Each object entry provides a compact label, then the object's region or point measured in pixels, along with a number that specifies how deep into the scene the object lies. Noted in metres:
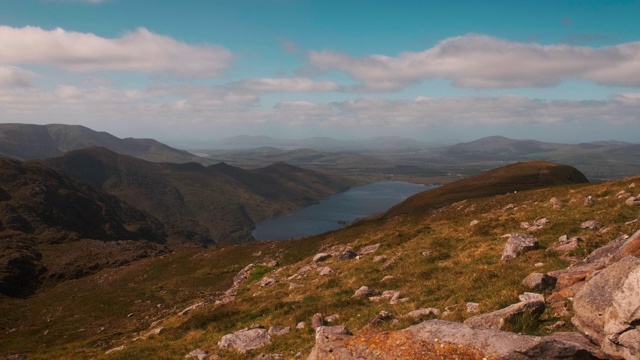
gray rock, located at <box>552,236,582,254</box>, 18.55
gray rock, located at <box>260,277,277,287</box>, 35.26
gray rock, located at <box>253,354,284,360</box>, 16.17
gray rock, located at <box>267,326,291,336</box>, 19.30
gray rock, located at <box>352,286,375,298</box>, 21.53
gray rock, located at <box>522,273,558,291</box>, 13.95
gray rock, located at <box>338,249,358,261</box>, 34.62
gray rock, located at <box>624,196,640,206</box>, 24.43
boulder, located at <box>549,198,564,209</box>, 30.03
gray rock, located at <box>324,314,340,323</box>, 18.66
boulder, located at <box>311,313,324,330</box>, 18.55
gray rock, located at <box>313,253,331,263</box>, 37.94
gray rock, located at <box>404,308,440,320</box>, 15.33
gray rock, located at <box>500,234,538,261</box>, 20.38
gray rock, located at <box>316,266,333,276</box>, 30.95
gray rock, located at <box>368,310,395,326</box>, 15.43
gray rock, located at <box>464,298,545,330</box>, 11.31
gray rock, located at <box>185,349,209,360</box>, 19.01
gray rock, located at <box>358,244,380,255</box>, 34.09
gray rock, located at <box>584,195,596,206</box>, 28.38
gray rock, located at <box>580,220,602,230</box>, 22.16
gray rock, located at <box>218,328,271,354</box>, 18.70
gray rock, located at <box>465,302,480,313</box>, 14.07
